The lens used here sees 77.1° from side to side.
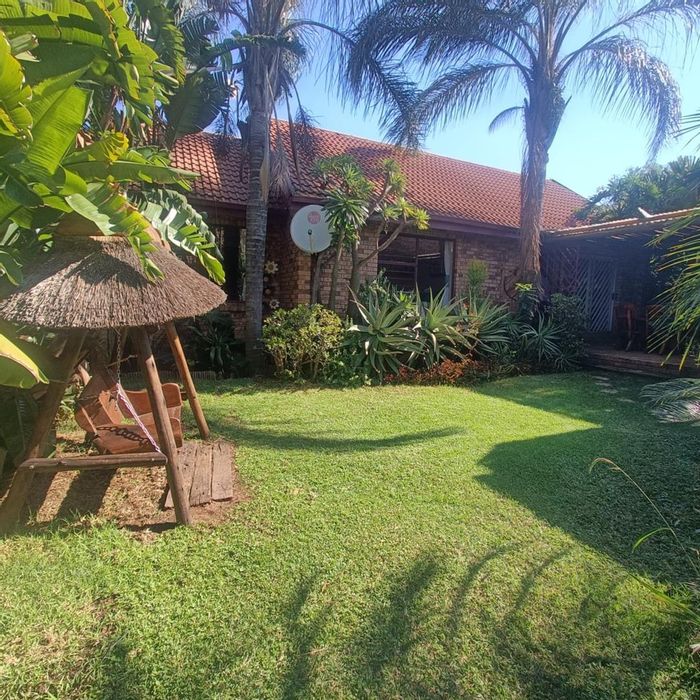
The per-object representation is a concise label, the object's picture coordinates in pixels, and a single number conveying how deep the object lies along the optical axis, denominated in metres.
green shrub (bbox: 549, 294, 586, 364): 9.85
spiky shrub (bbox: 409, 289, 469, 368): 8.68
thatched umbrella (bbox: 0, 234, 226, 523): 2.75
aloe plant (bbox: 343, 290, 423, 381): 8.20
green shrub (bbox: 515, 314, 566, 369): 9.65
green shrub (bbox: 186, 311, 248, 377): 8.84
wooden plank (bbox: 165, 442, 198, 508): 3.61
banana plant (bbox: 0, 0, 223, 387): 2.44
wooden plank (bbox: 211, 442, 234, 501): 3.63
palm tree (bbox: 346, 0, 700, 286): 8.79
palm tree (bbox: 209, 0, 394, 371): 7.53
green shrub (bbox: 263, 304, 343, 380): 7.58
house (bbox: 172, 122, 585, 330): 9.69
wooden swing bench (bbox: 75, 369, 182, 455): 3.49
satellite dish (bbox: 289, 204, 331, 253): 8.70
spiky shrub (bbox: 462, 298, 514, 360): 9.29
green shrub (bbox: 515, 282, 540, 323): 10.36
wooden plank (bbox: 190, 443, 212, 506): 3.57
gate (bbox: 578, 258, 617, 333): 13.76
